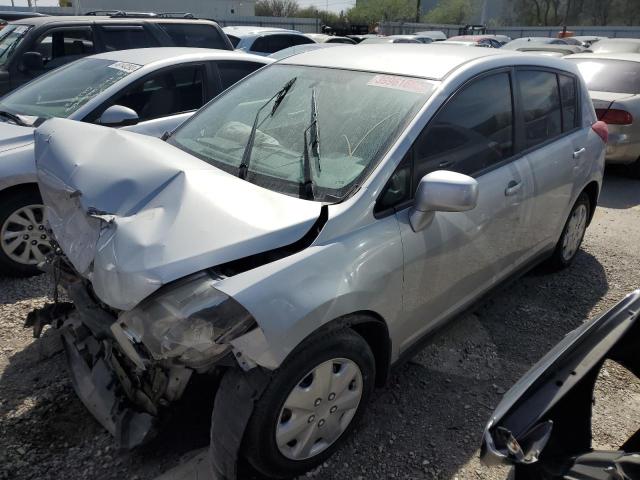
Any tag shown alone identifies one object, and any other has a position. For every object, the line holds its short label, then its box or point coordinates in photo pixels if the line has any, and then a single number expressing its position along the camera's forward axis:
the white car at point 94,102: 3.95
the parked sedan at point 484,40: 20.80
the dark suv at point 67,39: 6.20
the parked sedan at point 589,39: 24.66
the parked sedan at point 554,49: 12.78
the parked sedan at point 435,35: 27.41
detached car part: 1.60
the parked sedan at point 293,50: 10.27
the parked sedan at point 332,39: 17.04
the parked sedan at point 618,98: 6.69
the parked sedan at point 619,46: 14.42
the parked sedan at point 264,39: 11.94
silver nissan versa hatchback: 1.96
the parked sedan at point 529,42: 17.34
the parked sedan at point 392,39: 17.27
